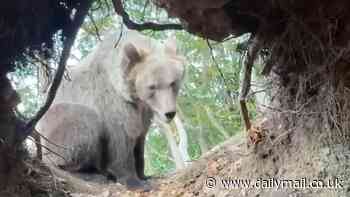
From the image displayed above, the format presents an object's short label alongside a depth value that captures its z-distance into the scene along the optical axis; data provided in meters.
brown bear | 5.36
